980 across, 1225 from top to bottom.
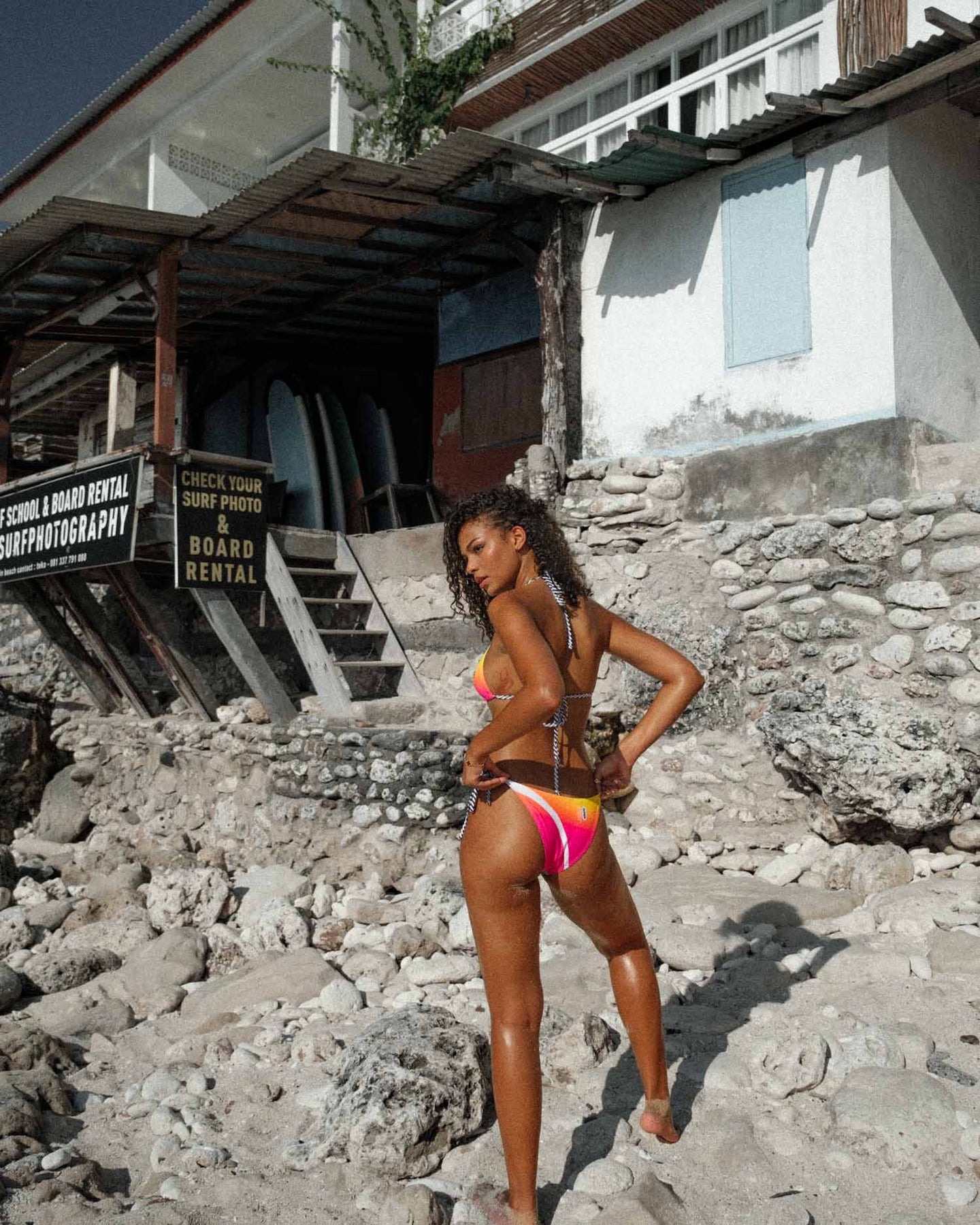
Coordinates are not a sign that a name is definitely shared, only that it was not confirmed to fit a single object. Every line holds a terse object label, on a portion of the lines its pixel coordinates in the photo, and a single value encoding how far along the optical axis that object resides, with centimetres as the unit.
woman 266
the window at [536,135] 975
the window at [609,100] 913
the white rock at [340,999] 463
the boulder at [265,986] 484
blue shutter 678
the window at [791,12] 791
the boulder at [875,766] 532
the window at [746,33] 822
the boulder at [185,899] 616
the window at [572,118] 943
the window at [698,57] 855
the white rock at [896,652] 579
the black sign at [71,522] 782
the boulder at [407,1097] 308
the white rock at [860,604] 595
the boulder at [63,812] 920
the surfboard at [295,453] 1089
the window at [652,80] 886
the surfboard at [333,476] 1091
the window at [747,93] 808
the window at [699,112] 837
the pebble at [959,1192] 269
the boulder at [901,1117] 288
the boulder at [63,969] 544
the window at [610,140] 895
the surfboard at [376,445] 1134
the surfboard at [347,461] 1101
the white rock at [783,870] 549
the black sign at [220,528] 775
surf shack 771
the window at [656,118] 866
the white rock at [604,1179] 286
